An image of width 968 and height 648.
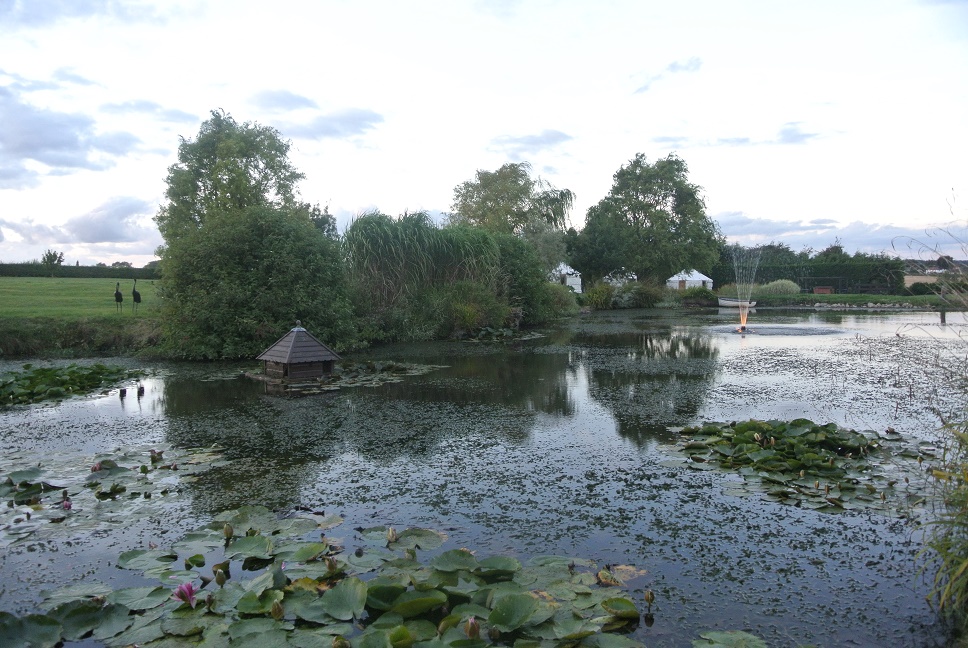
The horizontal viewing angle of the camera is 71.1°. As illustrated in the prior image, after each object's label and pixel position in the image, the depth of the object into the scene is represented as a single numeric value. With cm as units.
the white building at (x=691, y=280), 5316
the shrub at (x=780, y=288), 4500
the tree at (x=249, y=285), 1466
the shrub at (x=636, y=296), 3944
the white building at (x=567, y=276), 4733
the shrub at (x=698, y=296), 4188
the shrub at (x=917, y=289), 4200
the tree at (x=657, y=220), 4812
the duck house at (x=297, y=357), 1086
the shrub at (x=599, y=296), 3772
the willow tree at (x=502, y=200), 4456
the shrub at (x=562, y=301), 2852
